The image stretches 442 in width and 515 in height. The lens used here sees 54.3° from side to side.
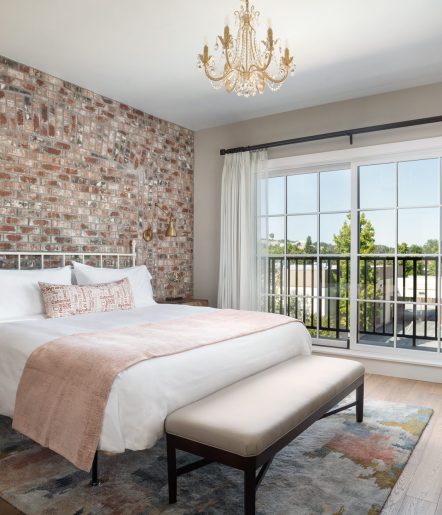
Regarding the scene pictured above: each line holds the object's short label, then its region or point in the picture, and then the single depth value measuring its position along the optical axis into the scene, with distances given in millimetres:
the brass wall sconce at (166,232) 4656
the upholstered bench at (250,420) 1695
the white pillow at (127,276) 3564
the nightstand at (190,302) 4621
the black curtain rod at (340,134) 3752
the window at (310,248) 4398
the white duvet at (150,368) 1804
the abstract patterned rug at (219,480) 1875
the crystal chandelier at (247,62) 2457
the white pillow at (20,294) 2982
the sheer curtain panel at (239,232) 4684
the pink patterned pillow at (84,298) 3057
